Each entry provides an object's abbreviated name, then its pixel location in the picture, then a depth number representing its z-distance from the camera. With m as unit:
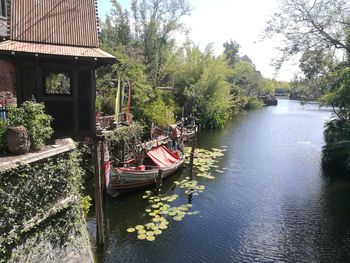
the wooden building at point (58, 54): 10.09
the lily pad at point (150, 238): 12.88
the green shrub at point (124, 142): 19.27
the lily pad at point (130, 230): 13.62
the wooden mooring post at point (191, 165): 20.30
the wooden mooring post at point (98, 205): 12.16
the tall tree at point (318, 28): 18.61
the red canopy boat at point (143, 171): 16.45
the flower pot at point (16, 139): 7.34
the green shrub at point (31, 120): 7.76
